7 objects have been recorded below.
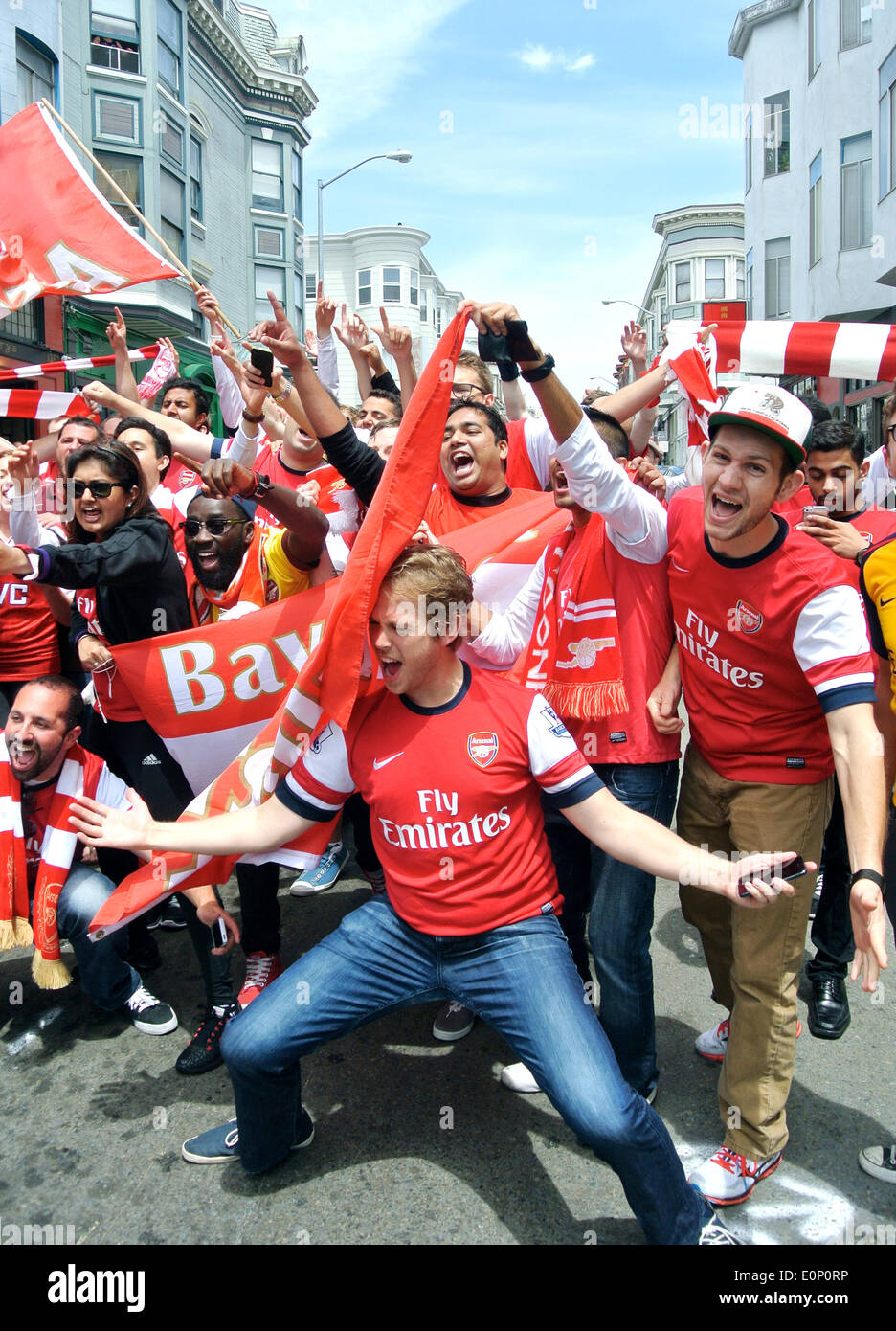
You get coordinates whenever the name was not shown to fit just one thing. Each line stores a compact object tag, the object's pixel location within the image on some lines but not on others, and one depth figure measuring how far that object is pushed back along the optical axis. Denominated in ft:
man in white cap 8.00
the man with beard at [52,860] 11.34
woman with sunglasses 10.98
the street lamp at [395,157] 69.98
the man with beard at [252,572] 11.29
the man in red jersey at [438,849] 8.34
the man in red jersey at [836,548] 10.11
